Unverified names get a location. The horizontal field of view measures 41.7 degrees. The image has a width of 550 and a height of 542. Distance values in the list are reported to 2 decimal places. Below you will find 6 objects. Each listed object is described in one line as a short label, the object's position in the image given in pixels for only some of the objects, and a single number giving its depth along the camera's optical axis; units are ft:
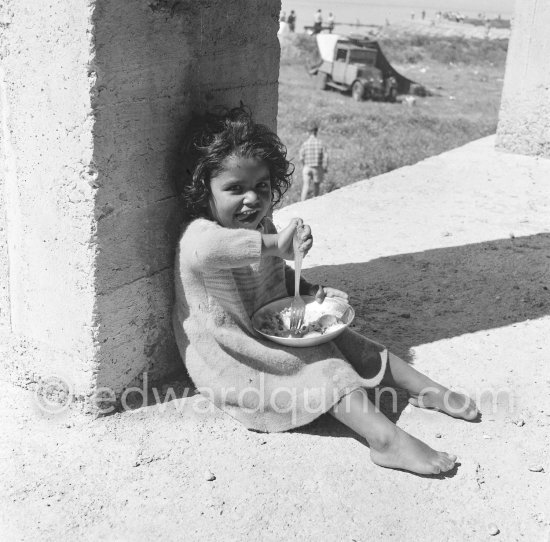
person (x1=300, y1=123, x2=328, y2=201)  28.12
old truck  64.59
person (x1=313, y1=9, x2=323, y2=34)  103.18
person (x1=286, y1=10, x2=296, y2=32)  113.80
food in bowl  10.29
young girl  9.39
